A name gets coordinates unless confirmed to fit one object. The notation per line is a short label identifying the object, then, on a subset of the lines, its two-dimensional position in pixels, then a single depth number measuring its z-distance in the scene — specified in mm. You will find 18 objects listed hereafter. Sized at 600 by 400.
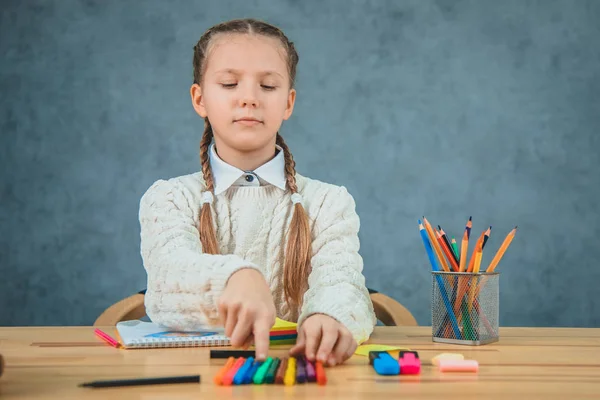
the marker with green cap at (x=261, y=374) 708
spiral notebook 962
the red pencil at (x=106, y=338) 989
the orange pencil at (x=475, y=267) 1048
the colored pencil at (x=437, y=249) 1110
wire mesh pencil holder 1039
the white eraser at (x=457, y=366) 795
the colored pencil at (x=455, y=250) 1103
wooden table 678
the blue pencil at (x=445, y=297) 1045
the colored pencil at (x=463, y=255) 1085
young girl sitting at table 1135
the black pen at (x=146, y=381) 696
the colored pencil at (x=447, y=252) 1096
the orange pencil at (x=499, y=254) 1103
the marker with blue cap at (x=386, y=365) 766
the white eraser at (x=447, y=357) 826
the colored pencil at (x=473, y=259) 1076
